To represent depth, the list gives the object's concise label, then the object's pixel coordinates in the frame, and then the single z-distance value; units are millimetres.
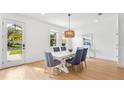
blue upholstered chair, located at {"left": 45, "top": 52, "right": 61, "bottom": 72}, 2561
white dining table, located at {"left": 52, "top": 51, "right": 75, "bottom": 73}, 2766
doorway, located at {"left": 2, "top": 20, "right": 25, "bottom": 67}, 3228
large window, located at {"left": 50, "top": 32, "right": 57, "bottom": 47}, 5309
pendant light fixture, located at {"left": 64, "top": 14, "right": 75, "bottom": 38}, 3075
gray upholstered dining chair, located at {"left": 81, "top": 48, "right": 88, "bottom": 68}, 3278
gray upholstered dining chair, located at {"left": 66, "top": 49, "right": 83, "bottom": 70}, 2820
